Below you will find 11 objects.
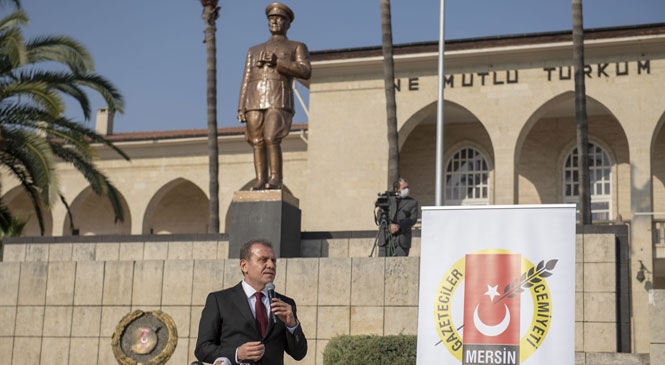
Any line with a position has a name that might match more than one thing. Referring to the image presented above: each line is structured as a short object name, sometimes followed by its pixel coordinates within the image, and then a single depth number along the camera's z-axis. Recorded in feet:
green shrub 31.65
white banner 16.85
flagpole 61.11
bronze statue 44.73
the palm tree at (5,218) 64.03
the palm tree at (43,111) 59.31
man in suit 15.70
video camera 45.52
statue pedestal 44.78
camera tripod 44.83
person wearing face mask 44.80
